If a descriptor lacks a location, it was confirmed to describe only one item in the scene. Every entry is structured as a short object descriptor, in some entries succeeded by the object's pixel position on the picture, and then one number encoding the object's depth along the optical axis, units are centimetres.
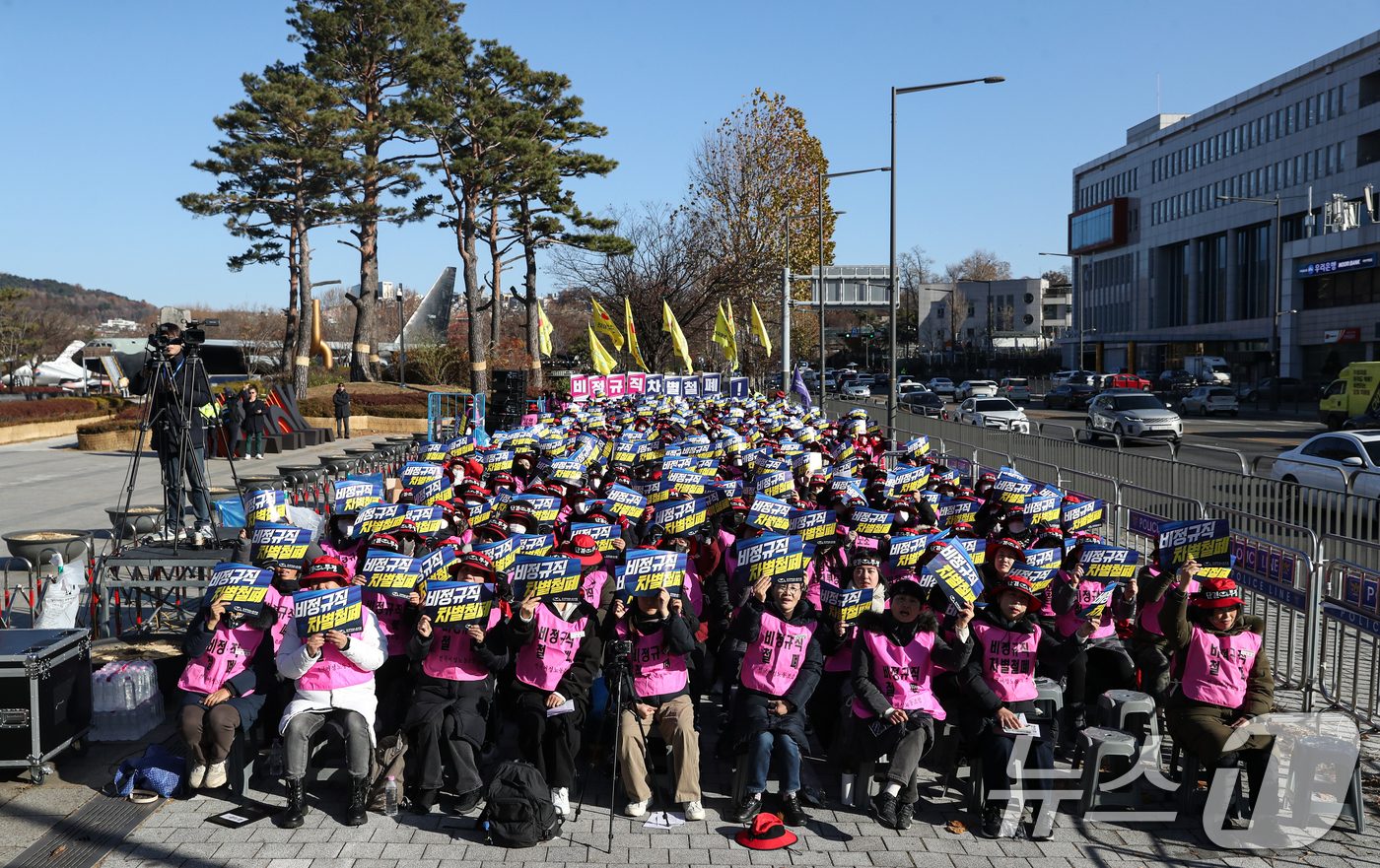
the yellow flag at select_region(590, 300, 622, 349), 3325
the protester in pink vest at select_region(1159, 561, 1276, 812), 619
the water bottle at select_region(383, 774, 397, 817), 635
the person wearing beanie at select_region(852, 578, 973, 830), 634
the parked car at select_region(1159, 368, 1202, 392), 6113
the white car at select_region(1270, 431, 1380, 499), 1586
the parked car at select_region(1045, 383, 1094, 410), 5719
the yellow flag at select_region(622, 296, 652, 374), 3456
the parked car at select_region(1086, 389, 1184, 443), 3081
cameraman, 1096
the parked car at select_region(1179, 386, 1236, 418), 4559
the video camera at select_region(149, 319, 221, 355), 1069
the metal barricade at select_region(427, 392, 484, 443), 2694
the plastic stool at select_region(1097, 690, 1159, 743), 672
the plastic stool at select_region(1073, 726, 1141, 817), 626
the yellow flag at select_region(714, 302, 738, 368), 3297
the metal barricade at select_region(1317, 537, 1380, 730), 744
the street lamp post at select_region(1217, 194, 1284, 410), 4906
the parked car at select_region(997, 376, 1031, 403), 5994
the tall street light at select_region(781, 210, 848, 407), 3581
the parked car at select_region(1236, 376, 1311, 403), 5300
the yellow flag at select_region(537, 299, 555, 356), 3769
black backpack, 593
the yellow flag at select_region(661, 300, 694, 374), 3191
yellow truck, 3262
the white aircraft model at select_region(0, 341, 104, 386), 7166
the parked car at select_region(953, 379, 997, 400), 5609
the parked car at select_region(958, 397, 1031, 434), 3388
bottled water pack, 746
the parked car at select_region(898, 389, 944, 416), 5128
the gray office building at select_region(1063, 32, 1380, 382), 6150
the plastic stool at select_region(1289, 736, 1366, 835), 605
